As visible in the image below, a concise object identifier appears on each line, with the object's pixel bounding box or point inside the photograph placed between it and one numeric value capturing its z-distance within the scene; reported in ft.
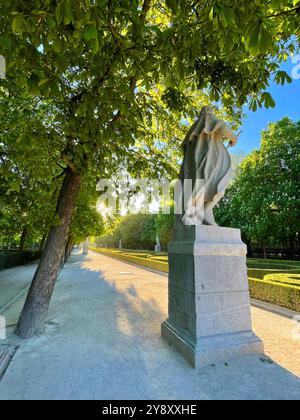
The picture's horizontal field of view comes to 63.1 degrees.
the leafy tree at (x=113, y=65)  7.11
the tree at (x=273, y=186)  67.10
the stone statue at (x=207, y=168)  15.01
